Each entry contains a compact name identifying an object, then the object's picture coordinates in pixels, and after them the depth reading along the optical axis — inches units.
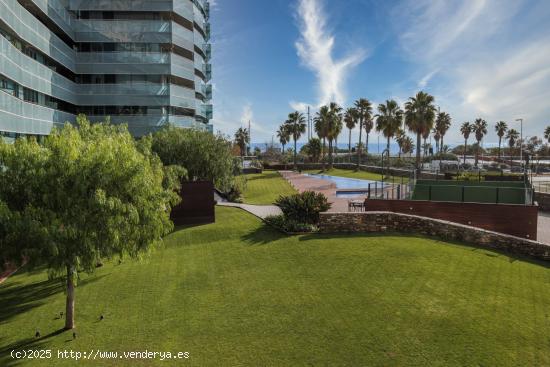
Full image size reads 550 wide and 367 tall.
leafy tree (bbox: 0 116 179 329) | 363.6
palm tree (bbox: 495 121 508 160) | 3639.3
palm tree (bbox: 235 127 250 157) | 3789.4
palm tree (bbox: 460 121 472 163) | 3631.9
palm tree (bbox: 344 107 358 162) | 3000.5
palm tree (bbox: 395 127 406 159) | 4062.0
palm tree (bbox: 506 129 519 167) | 3774.6
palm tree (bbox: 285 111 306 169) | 3250.5
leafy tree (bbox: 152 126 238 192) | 1055.0
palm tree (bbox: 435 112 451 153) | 3164.4
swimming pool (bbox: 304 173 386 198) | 1456.1
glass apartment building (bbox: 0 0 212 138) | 1567.4
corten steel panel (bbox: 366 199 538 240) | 783.1
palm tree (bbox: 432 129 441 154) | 3299.7
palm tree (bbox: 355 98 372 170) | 2895.2
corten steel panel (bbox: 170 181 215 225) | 936.3
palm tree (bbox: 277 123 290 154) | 3725.4
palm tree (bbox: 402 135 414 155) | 4824.6
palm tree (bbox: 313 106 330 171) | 2795.3
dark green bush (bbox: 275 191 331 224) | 808.9
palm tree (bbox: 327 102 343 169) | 2778.1
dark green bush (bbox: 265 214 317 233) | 759.1
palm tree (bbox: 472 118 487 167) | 3499.0
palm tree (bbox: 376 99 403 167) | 2428.6
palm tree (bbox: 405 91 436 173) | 2031.3
